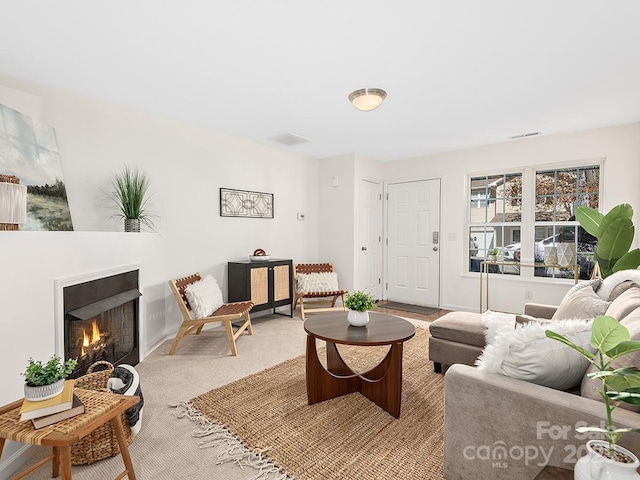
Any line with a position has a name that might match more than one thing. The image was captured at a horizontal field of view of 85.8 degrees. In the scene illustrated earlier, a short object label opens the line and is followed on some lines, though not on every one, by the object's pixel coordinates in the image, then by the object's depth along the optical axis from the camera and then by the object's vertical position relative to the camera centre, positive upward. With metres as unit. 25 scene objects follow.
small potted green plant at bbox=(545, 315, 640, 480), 0.93 -0.44
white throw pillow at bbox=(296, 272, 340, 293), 4.81 -0.65
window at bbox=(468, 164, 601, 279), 4.31 +0.26
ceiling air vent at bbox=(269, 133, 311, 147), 4.34 +1.27
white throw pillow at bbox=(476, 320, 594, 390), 1.47 -0.52
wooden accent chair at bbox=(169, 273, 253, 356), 3.30 -0.78
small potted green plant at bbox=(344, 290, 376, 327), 2.48 -0.51
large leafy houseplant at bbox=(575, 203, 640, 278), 2.93 -0.03
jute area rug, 1.74 -1.15
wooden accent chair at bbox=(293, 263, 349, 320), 4.75 -0.82
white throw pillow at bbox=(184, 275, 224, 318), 3.37 -0.62
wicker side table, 1.29 -0.76
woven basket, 1.76 -1.09
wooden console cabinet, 4.19 -0.58
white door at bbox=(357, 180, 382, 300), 5.48 -0.03
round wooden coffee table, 2.19 -0.88
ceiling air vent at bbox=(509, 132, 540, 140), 4.26 +1.30
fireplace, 2.30 -0.66
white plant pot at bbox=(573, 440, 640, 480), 0.91 -0.63
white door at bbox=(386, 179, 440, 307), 5.43 -0.08
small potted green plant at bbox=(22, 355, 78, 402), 1.41 -0.61
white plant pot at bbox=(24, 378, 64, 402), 1.41 -0.64
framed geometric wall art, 4.37 +0.44
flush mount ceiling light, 2.77 +1.12
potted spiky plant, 3.16 +0.37
